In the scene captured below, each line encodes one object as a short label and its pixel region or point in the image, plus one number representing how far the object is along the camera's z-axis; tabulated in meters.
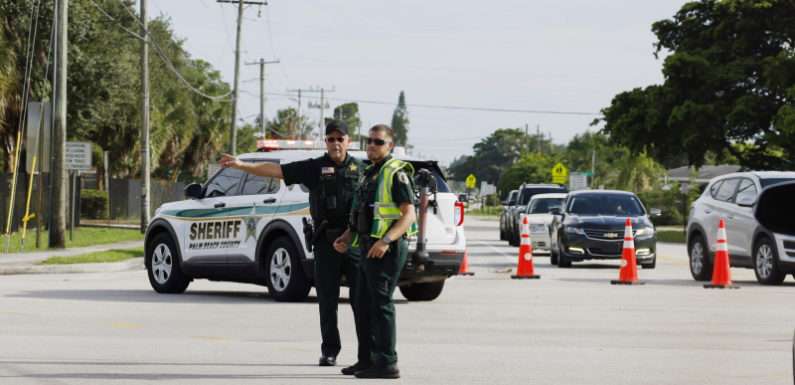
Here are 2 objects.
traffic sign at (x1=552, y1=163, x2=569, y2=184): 74.12
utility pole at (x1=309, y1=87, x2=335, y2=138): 119.81
